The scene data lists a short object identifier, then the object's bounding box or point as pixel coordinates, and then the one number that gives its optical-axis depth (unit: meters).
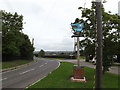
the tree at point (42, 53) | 45.22
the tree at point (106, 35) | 8.84
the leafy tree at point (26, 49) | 25.97
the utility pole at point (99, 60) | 3.25
